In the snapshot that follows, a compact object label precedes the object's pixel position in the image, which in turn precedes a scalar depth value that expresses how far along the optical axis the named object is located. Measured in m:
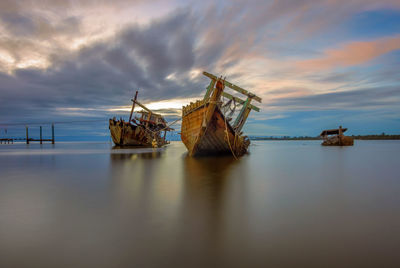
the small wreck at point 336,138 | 40.06
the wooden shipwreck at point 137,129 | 38.94
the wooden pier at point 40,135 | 68.29
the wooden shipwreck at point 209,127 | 15.97
